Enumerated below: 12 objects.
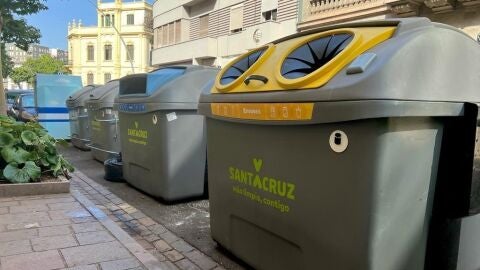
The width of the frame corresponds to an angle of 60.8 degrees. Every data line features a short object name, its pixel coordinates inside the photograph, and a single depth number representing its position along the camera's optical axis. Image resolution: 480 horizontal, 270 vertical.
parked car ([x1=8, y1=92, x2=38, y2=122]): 15.17
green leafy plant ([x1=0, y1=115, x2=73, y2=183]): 4.88
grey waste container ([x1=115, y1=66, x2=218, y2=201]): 4.71
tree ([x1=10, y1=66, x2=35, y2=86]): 61.78
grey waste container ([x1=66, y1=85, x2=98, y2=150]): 9.19
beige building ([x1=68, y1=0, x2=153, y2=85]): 57.75
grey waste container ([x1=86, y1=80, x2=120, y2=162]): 7.30
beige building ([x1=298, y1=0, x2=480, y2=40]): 11.06
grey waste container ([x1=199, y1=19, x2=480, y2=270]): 2.04
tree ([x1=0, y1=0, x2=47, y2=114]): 16.66
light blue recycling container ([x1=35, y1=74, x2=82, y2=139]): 10.62
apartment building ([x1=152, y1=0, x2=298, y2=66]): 17.97
